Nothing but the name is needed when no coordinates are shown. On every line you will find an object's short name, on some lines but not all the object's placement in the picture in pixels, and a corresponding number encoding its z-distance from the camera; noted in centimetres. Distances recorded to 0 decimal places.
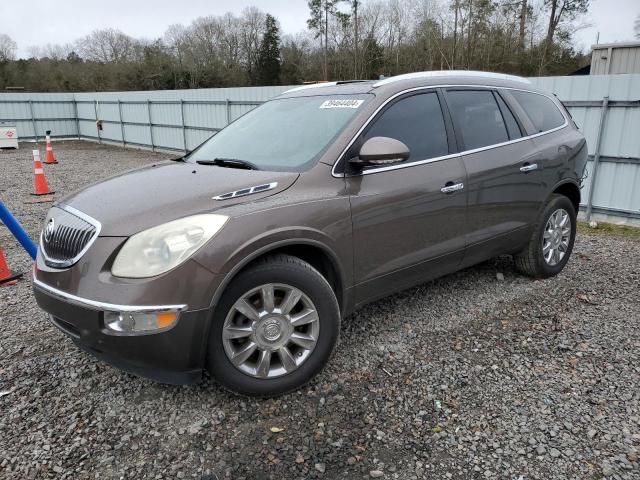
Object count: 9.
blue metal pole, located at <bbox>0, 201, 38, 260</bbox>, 443
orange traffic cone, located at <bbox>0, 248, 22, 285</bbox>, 482
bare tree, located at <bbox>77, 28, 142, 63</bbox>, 6069
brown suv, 246
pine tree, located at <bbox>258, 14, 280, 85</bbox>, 5544
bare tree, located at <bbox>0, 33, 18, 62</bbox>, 4778
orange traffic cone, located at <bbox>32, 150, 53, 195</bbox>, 995
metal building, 1526
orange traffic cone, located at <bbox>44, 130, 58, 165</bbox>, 1567
